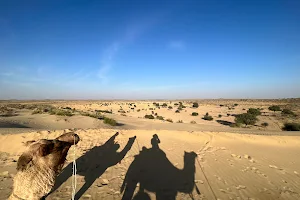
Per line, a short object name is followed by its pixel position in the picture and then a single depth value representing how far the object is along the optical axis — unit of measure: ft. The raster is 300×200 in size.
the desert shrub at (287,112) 102.21
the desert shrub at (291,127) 61.77
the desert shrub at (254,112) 98.26
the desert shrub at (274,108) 124.57
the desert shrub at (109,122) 63.87
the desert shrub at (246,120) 78.12
